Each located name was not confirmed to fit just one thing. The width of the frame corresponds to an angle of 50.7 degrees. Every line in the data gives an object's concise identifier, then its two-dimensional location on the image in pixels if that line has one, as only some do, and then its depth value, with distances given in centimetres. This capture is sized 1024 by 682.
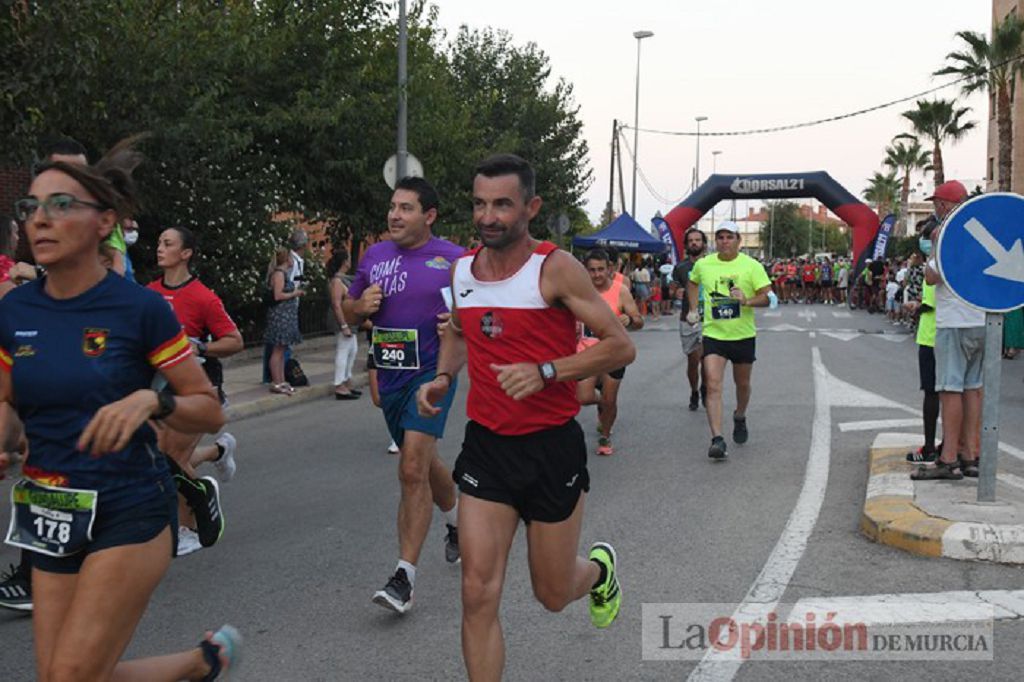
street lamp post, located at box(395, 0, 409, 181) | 1761
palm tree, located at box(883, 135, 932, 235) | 7637
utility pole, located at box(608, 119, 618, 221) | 4375
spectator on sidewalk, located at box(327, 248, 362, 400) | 1283
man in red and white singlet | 376
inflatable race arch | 3297
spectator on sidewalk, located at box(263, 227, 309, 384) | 1351
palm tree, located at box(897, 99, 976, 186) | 4988
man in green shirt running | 905
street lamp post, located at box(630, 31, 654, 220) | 4353
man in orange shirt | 932
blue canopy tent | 3344
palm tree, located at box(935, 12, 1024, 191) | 3495
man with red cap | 709
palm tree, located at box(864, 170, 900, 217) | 9888
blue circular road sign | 610
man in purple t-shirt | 550
